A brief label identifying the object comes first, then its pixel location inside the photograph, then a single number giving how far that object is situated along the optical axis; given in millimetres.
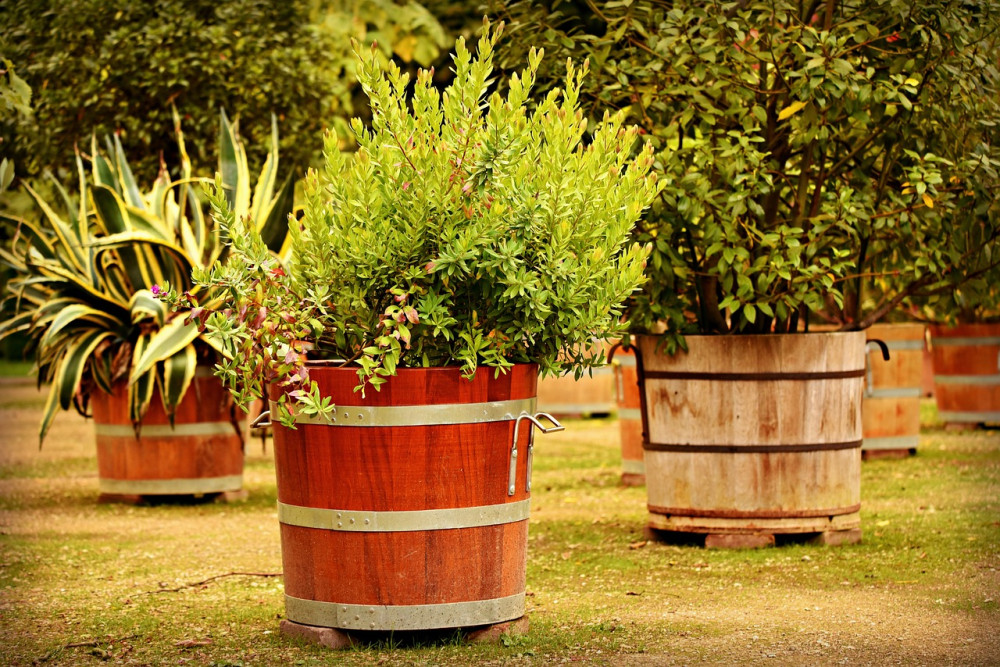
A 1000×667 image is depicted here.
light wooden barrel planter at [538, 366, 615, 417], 13516
